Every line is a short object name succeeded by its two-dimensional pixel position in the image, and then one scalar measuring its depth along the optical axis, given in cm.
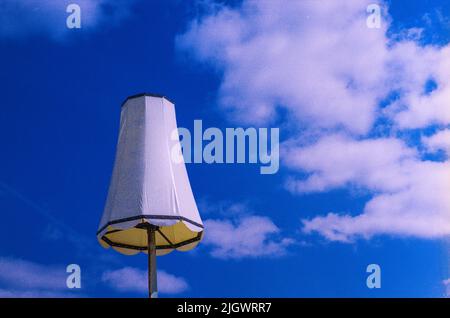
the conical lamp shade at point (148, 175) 1055
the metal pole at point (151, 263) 1069
